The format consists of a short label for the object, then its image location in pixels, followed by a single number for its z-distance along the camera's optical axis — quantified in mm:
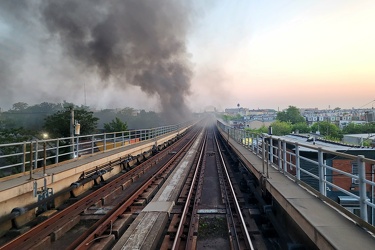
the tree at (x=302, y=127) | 90712
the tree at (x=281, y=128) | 89812
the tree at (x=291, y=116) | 120250
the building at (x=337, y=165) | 13531
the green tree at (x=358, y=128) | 71562
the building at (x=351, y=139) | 33781
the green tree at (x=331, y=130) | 75500
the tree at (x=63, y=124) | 37344
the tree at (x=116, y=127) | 45031
